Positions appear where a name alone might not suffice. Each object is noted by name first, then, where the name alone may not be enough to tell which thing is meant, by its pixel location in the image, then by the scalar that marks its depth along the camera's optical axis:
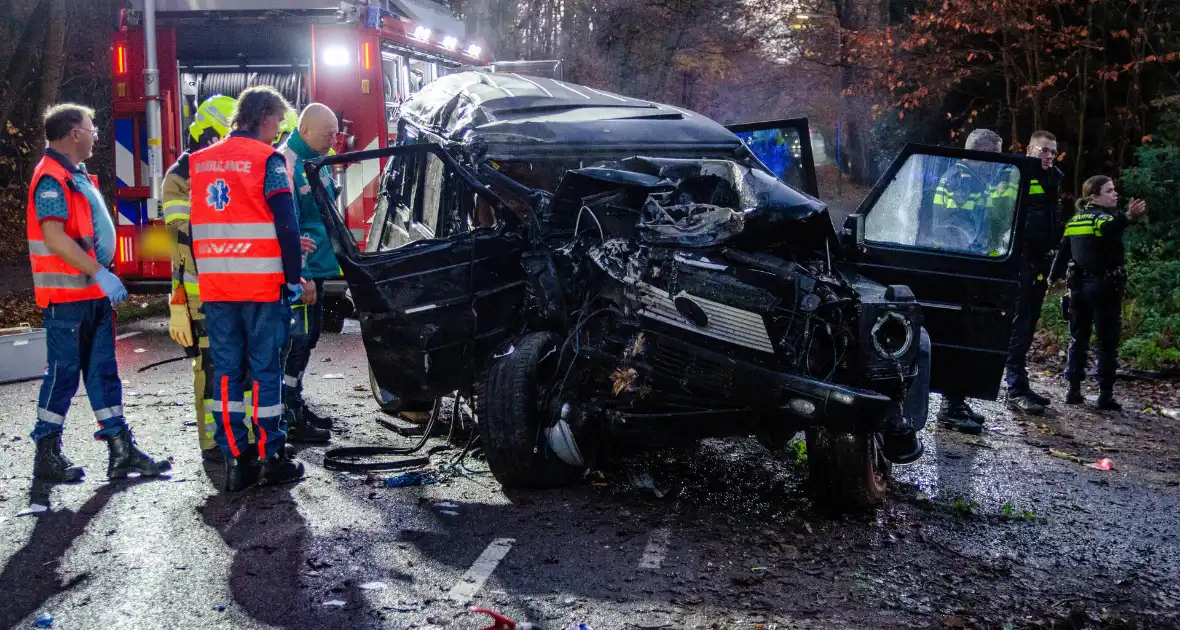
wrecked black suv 4.39
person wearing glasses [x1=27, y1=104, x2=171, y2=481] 5.07
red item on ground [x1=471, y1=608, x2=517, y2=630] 3.03
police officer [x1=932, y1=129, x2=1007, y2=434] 5.62
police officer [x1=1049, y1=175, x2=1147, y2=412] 7.48
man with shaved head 5.89
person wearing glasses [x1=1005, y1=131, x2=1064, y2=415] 6.88
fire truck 9.03
